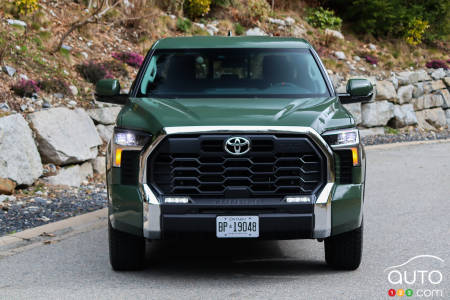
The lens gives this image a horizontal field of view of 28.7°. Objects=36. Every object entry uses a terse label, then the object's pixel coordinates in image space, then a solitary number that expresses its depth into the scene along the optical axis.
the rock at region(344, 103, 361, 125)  20.64
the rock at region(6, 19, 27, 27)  15.26
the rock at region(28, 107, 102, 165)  12.40
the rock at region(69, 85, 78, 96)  14.36
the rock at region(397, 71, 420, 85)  23.09
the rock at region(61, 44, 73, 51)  15.78
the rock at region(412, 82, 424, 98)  23.72
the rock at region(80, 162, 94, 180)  13.04
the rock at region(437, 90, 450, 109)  24.77
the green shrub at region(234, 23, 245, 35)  21.66
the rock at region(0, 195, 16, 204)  10.84
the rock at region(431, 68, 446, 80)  24.66
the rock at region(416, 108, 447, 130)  23.77
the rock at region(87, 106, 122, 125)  14.04
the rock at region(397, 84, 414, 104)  22.88
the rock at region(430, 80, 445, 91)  24.47
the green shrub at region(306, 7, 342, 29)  24.22
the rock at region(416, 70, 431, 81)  23.91
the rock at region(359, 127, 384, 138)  21.15
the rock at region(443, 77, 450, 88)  25.11
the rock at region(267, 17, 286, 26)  23.28
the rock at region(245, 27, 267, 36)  21.83
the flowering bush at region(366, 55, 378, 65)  23.48
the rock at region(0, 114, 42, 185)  11.40
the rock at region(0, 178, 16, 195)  11.08
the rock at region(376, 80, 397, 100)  21.91
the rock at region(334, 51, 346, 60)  22.92
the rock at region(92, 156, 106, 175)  13.42
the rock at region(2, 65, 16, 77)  13.61
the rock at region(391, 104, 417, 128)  22.41
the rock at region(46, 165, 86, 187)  12.19
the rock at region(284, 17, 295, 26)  23.51
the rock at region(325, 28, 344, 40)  23.71
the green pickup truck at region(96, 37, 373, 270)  6.66
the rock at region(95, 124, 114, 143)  14.04
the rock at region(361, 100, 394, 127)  21.30
